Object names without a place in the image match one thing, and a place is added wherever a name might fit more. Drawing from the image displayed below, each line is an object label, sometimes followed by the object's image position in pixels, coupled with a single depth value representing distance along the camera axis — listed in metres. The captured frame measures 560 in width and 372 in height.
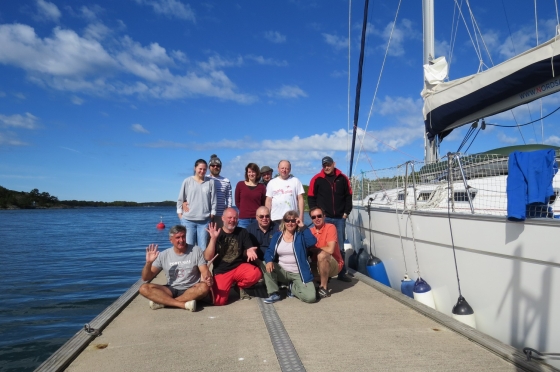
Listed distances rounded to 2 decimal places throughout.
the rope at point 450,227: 4.96
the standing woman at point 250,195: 6.32
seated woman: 5.20
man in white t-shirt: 6.02
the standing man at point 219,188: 5.98
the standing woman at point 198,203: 5.68
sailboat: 3.89
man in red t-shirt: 5.43
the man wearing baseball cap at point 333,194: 6.37
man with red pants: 5.13
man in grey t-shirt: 4.80
